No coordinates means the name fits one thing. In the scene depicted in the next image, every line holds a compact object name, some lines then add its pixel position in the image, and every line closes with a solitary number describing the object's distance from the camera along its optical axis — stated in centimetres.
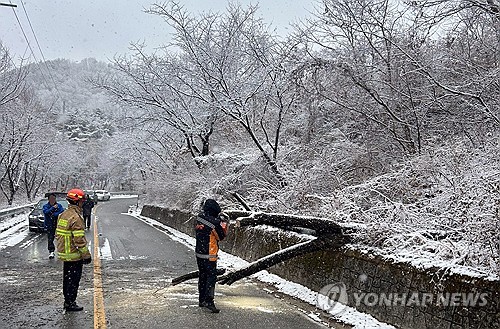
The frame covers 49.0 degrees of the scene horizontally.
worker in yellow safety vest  851
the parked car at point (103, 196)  7481
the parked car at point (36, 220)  2308
